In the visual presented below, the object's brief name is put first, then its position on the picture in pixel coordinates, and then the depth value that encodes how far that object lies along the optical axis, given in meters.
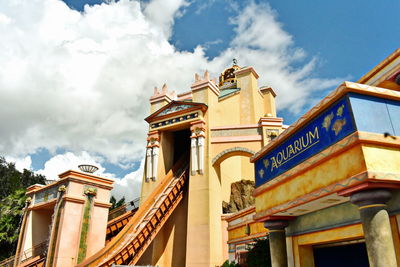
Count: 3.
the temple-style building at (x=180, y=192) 13.67
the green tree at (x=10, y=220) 21.28
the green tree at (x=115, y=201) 35.17
